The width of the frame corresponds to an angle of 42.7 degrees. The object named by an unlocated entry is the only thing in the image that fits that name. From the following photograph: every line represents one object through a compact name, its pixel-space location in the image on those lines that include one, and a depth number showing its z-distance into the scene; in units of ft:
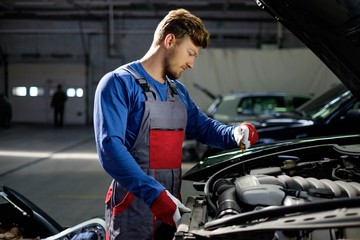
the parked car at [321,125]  19.12
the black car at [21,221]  9.48
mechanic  6.22
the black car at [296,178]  4.89
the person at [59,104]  56.49
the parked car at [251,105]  28.73
